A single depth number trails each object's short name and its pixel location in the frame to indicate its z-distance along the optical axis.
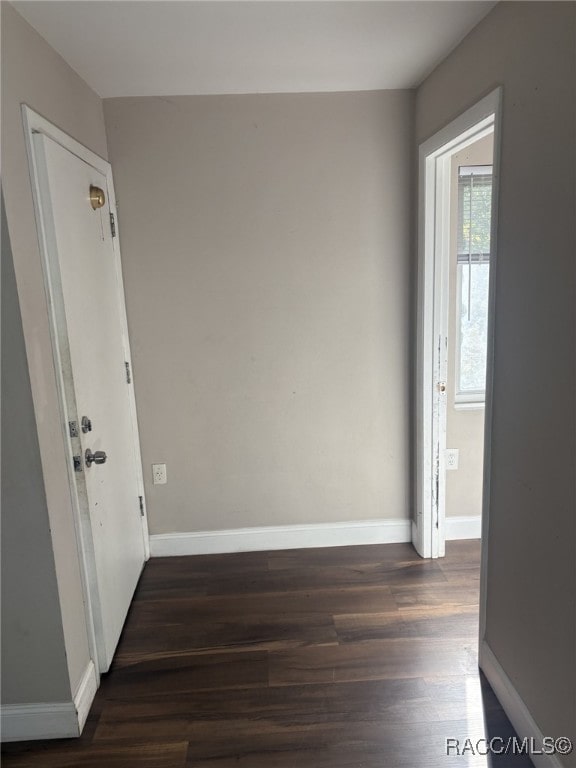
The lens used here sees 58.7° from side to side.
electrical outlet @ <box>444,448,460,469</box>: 2.84
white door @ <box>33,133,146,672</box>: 1.74
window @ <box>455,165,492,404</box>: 2.65
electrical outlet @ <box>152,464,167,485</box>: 2.74
